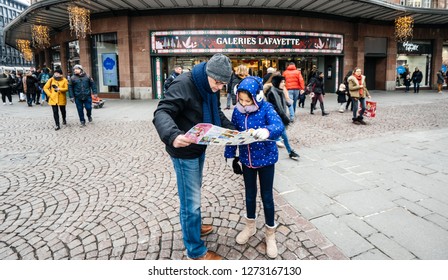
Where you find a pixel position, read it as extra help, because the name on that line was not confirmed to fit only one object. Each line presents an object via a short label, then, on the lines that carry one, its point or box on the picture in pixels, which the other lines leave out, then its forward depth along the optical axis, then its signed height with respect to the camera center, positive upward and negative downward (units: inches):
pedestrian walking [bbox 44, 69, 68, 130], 345.4 +8.4
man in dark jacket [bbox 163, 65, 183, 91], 383.2 +32.4
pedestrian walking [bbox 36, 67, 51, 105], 596.7 +42.0
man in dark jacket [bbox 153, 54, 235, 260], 83.7 -7.6
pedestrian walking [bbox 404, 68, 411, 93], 809.5 +32.0
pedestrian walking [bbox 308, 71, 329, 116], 410.0 +8.7
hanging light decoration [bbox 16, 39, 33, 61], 972.8 +173.3
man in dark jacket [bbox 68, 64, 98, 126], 355.9 +10.7
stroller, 542.0 -10.2
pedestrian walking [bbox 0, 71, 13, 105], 621.2 +30.3
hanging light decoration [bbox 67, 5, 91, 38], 560.7 +160.7
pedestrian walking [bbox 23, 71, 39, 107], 574.2 +25.5
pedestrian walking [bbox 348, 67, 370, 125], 335.0 +0.7
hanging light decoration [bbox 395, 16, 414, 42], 713.0 +163.2
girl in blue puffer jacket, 97.2 -19.1
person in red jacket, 389.7 +17.1
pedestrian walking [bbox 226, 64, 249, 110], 286.5 +23.1
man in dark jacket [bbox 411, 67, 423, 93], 768.5 +35.5
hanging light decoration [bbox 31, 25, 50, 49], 743.7 +170.2
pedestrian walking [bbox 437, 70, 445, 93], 740.6 +30.4
